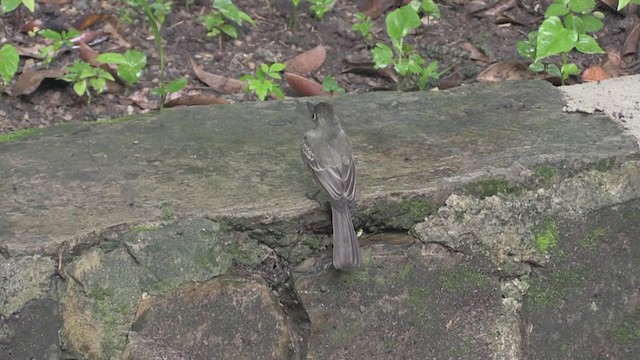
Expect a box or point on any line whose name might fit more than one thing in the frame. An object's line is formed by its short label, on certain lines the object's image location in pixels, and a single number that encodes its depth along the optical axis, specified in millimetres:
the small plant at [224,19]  11641
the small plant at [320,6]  12539
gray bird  7660
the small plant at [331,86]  11555
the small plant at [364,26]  12273
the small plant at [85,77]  10977
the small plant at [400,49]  11156
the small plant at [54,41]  11367
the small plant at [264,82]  10680
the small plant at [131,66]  11094
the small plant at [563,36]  10148
